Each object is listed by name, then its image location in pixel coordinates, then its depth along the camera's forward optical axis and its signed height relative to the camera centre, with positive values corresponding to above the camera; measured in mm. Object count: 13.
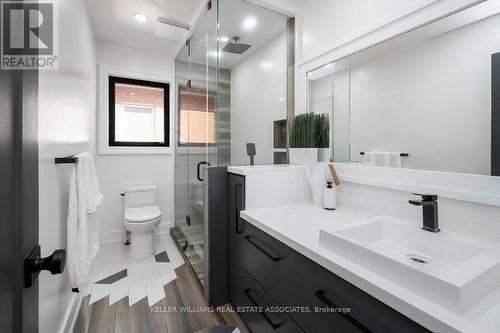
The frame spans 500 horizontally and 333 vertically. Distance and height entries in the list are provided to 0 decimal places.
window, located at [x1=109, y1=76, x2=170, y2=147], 3033 +725
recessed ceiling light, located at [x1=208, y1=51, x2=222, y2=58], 1837 +896
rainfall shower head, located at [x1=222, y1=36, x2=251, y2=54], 1975 +1039
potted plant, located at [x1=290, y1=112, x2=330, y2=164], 1689 +224
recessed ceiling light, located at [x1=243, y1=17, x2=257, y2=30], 1987 +1230
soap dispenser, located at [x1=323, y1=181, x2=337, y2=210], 1511 -209
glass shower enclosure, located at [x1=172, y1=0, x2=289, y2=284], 1869 +701
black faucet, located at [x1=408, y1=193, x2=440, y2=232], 1048 -213
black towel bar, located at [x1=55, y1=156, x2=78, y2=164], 1247 +30
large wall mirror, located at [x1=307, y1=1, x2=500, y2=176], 968 +341
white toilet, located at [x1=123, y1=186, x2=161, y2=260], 2463 -601
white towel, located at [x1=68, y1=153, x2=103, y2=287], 1304 -317
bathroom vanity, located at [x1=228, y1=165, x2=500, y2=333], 609 -358
